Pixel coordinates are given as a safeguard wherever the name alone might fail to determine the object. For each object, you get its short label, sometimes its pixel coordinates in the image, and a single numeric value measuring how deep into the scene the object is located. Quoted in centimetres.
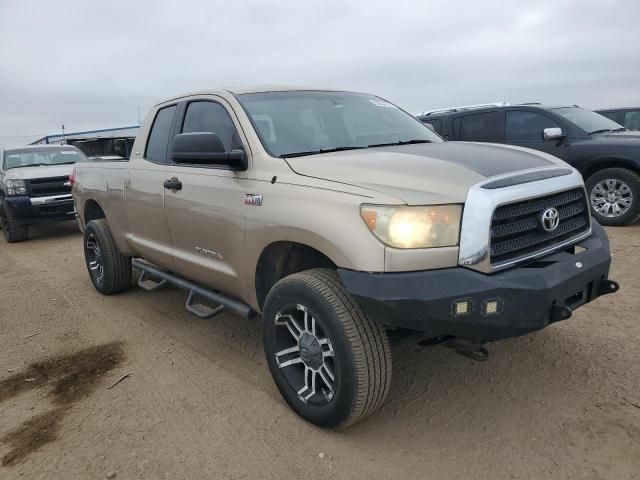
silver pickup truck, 931
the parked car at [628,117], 1173
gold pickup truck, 231
